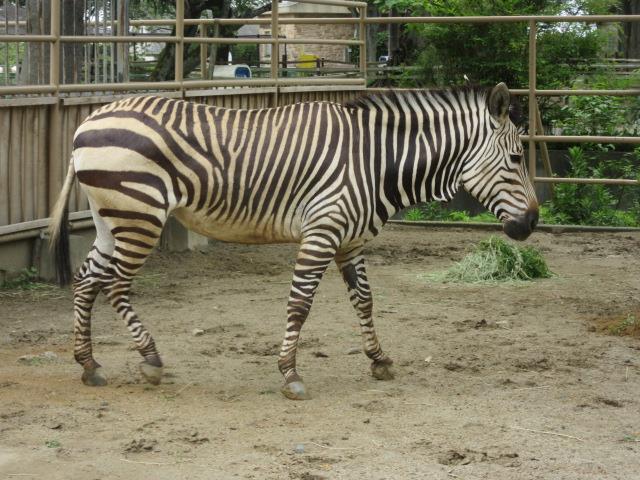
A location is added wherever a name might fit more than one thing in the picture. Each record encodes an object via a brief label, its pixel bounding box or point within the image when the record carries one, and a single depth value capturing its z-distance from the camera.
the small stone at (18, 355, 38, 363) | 11.99
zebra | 10.84
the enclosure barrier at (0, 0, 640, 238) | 15.35
